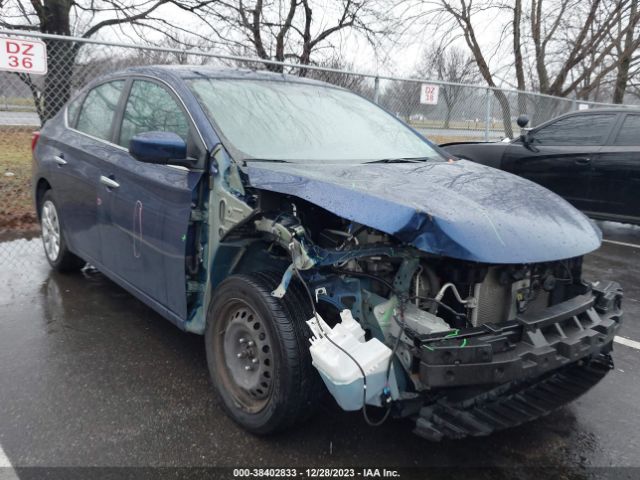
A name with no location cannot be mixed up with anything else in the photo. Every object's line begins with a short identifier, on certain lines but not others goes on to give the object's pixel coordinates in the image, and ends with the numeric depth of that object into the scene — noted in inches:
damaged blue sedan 84.4
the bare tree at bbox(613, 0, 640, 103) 566.3
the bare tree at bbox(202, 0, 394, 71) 560.1
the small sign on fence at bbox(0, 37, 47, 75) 231.9
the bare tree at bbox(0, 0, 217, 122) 291.0
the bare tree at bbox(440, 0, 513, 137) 623.2
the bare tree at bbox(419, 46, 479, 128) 684.7
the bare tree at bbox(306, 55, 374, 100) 359.6
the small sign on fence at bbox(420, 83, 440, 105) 390.6
